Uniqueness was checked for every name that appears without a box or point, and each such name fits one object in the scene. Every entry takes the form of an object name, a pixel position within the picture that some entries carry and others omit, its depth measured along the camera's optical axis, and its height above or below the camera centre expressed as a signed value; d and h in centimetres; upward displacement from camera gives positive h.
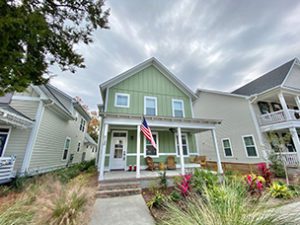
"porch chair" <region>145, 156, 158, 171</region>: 938 -45
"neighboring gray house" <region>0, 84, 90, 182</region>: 725 +157
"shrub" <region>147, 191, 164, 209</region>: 481 -150
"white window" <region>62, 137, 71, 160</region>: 1178 +82
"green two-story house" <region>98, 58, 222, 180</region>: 928 +346
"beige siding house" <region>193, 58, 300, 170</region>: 1059 +310
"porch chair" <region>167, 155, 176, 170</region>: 991 -42
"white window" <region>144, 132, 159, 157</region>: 1022 +50
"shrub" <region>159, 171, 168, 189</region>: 666 -115
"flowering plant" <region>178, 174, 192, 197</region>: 505 -103
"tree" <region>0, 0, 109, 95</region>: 352 +336
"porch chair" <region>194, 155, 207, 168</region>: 1083 -27
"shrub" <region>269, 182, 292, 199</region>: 572 -145
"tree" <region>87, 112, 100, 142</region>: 2914 +620
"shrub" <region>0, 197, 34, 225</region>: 246 -106
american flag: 621 +120
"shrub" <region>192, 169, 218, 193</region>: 565 -93
